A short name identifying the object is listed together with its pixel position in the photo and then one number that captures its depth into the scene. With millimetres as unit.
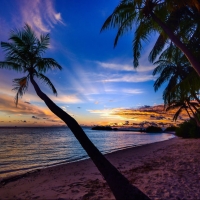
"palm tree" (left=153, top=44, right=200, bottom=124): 7637
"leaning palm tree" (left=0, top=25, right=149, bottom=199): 3918
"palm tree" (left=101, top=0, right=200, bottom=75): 6030
